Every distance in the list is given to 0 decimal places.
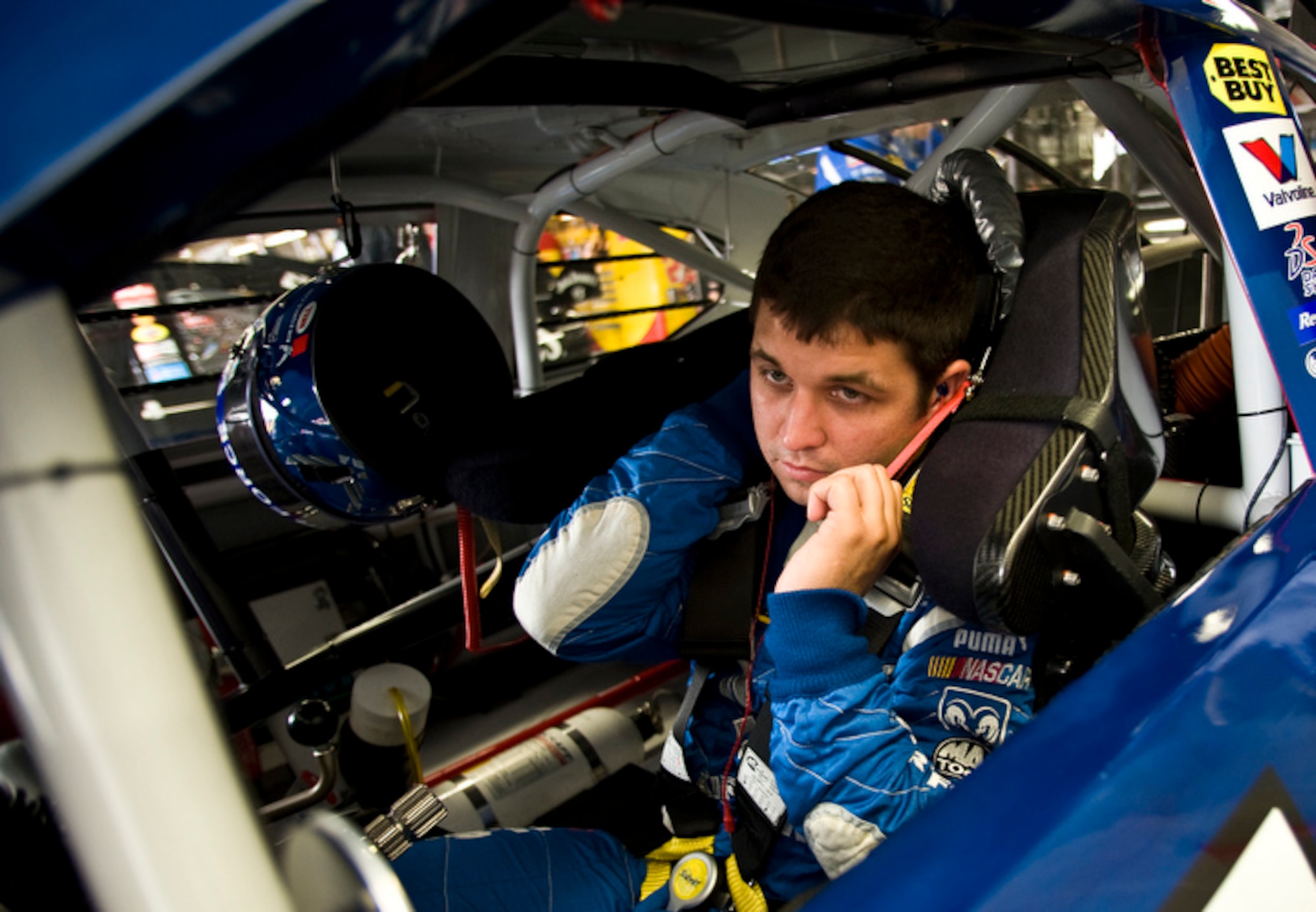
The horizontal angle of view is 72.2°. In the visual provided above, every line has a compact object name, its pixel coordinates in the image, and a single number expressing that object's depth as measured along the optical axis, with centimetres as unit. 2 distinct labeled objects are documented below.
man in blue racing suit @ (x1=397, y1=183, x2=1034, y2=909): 88
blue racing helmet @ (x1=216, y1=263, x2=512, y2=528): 127
